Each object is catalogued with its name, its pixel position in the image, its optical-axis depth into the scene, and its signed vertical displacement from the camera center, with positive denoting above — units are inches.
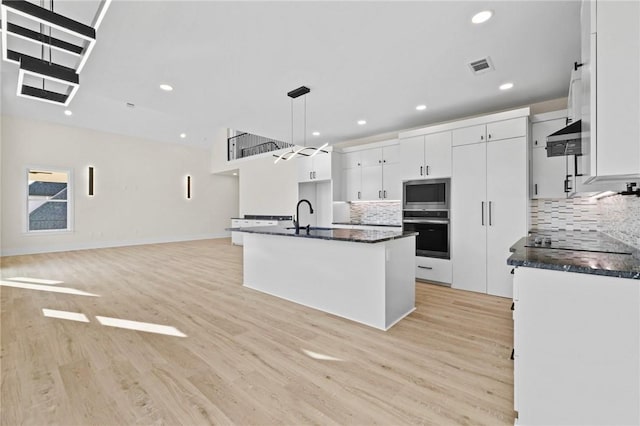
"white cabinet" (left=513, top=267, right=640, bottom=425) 49.3 -26.2
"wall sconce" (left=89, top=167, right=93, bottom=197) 311.1 +33.2
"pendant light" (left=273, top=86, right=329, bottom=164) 147.9 +63.1
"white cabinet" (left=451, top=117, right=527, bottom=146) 147.6 +42.8
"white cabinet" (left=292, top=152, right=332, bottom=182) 234.2 +36.9
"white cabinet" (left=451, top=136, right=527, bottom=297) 148.5 -0.5
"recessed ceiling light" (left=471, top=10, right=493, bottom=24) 89.1 +61.9
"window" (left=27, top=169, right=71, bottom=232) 293.6 +12.1
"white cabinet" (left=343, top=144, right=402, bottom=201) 206.4 +27.4
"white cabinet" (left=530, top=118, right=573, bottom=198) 144.1 +21.8
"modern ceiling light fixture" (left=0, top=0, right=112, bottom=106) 75.1 +51.8
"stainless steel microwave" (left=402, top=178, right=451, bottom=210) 172.2 +9.8
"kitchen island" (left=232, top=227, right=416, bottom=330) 111.8 -27.4
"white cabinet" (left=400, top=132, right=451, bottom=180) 171.6 +33.8
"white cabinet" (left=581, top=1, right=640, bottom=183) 48.9 +21.2
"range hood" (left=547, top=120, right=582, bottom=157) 68.4 +16.8
